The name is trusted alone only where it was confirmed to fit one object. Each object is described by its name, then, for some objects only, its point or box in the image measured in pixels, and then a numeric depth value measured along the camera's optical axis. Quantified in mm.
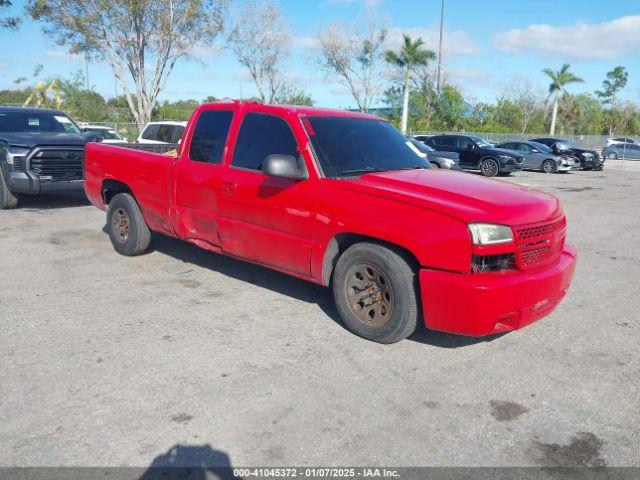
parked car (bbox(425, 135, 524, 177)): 20469
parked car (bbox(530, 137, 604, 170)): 25641
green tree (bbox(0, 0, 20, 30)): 13852
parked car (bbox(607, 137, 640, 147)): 39494
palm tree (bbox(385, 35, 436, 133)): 42531
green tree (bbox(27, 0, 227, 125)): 22719
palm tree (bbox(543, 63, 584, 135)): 59938
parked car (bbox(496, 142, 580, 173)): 23453
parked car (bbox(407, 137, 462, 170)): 17703
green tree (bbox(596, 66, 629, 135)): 82562
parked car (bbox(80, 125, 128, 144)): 18394
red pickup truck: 3701
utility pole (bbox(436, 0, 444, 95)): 42503
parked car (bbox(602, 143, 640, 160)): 38500
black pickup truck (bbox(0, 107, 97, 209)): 9258
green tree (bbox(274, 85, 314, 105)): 44906
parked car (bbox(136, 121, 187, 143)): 13625
